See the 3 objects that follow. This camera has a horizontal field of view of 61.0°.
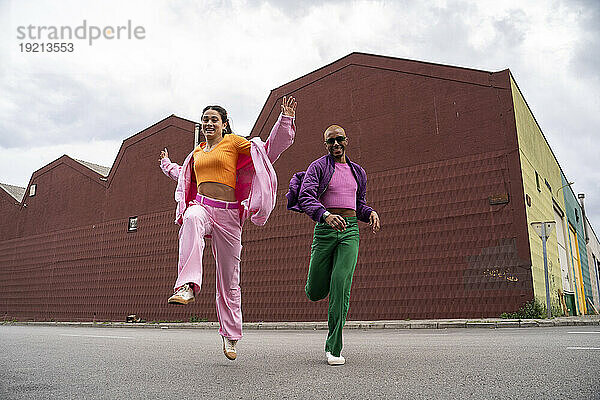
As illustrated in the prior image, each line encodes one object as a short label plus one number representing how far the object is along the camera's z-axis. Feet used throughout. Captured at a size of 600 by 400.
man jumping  13.43
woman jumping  14.32
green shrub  40.40
